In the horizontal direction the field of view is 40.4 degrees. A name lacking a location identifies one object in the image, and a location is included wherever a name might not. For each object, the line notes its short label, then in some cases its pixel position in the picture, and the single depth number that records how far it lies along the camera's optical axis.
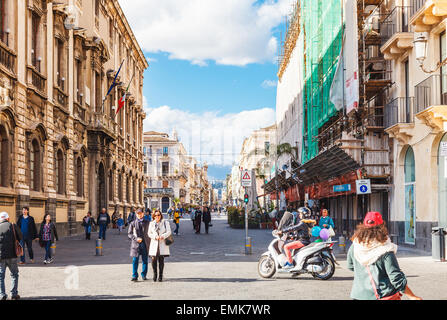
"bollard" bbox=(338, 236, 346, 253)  19.34
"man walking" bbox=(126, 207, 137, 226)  41.29
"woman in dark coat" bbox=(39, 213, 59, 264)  17.34
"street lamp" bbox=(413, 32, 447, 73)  16.34
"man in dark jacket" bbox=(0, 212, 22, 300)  10.27
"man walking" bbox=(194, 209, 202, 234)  37.47
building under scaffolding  25.66
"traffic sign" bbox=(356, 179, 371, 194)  21.41
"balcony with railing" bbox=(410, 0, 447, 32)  19.27
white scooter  13.29
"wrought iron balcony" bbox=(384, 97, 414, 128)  22.47
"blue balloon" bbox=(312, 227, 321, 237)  15.99
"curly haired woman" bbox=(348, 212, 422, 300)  5.41
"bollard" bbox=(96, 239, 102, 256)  20.08
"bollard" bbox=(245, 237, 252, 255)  20.66
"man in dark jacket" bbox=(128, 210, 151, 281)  13.09
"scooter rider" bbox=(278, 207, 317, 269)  13.67
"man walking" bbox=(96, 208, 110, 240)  29.25
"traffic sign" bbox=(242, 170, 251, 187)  23.18
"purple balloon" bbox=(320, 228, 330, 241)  13.49
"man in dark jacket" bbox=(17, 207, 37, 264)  17.42
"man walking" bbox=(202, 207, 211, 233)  37.59
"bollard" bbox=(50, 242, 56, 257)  17.97
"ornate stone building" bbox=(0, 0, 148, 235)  23.19
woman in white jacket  13.02
